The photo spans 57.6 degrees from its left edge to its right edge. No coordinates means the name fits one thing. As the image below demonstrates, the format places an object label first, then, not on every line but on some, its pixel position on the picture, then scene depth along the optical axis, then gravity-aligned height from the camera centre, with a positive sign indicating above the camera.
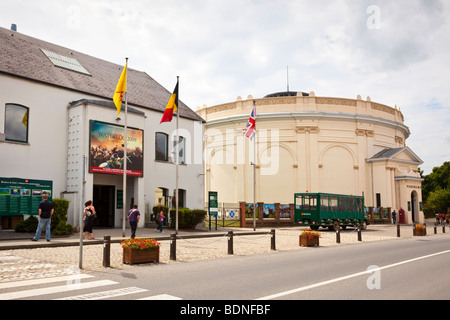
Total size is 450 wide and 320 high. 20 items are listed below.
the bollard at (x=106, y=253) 11.04 -1.37
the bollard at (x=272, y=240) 16.51 -1.60
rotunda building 42.22 +4.79
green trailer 29.67 -0.74
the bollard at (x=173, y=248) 12.77 -1.44
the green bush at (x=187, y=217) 24.88 -0.96
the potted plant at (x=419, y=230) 26.11 -1.98
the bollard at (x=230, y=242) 14.76 -1.47
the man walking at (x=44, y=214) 16.11 -0.42
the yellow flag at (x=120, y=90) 19.39 +5.33
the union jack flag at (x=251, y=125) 26.45 +4.92
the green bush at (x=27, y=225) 19.09 -1.01
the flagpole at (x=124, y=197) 19.30 +0.23
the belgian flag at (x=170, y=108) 21.58 +4.91
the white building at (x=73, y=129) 21.02 +4.17
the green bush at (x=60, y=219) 18.89 -0.74
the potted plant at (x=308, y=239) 18.08 -1.71
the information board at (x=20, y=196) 18.91 +0.36
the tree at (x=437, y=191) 57.36 +1.41
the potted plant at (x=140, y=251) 11.67 -1.40
